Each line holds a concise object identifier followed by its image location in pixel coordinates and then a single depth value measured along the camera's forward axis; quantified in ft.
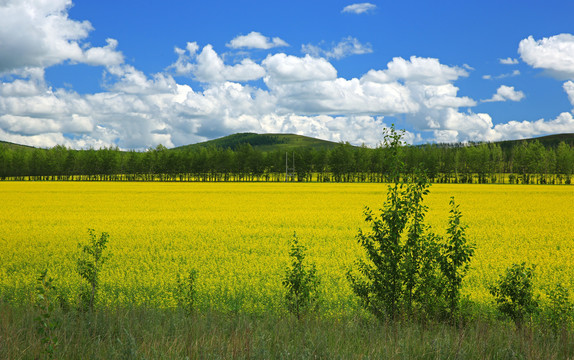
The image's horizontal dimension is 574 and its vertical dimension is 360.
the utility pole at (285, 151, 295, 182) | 490.32
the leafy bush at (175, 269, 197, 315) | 29.51
